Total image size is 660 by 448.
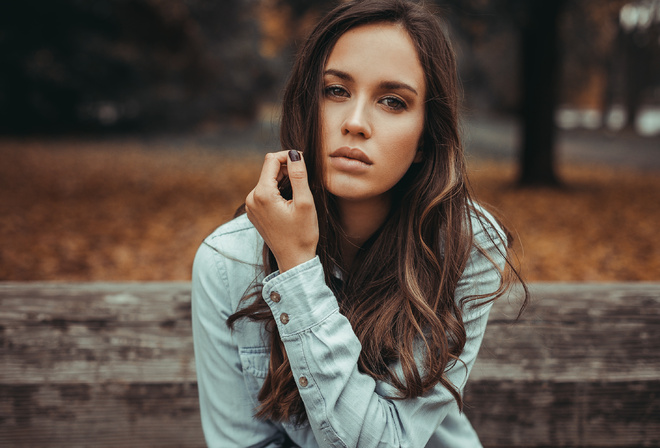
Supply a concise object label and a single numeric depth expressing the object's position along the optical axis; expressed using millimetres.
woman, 975
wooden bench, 1152
